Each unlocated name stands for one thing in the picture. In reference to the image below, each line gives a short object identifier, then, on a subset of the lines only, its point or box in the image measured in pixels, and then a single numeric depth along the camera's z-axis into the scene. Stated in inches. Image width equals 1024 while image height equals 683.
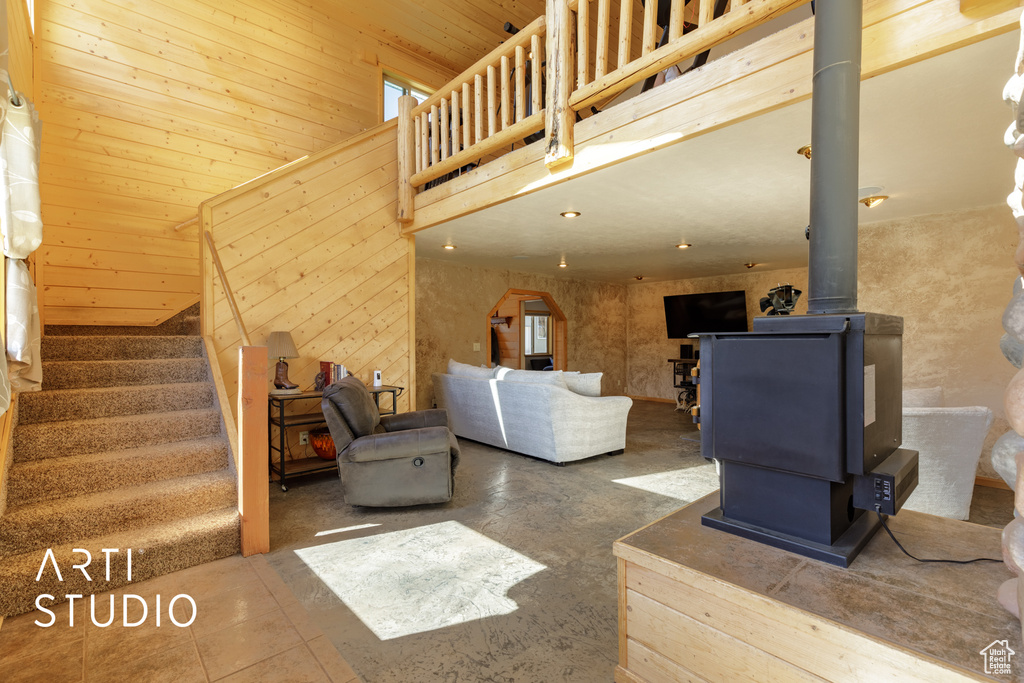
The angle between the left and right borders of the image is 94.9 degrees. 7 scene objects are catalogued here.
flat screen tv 307.9
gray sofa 174.2
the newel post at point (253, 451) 101.6
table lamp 150.2
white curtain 79.5
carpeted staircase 90.4
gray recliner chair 127.3
